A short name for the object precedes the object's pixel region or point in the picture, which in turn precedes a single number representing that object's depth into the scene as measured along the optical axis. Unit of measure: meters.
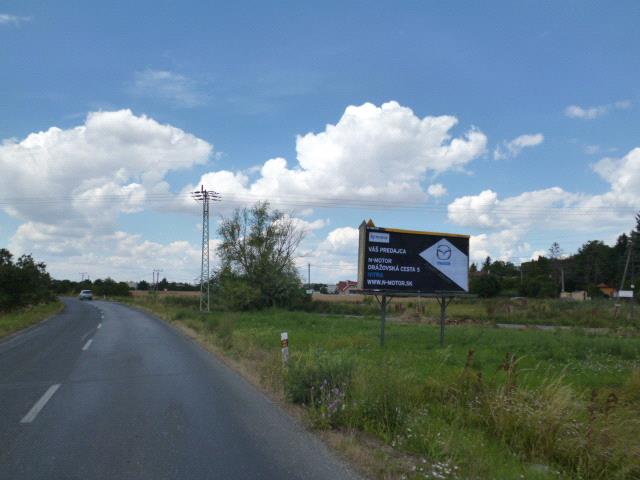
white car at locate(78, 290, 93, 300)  83.81
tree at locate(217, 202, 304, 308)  49.41
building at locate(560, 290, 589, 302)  80.62
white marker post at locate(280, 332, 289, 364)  11.68
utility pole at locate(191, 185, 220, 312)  41.12
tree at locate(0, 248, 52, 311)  39.06
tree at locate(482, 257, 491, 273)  139.00
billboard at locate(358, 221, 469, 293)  17.81
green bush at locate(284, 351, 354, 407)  8.89
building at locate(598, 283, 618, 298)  99.66
